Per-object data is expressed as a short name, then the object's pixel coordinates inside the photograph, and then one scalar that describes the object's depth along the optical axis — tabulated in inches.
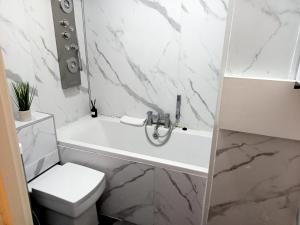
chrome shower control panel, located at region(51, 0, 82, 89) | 79.9
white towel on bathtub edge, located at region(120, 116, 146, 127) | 94.0
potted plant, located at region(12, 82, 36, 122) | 65.2
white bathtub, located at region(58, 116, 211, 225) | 63.3
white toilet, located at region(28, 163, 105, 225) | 58.7
